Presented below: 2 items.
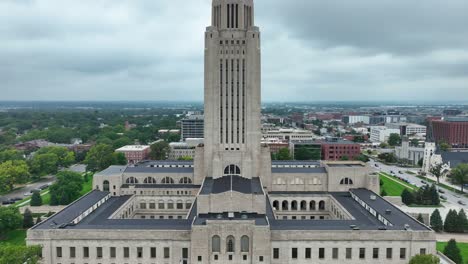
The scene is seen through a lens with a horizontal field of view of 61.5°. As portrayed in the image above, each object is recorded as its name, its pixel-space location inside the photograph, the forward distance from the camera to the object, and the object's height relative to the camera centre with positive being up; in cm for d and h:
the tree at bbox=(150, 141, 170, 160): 17362 -2024
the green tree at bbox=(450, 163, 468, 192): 12812 -2251
